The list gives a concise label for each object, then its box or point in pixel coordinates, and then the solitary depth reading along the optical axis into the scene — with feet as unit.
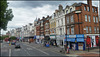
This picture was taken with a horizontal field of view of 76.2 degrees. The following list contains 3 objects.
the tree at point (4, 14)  43.79
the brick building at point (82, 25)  56.68
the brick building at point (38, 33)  125.64
